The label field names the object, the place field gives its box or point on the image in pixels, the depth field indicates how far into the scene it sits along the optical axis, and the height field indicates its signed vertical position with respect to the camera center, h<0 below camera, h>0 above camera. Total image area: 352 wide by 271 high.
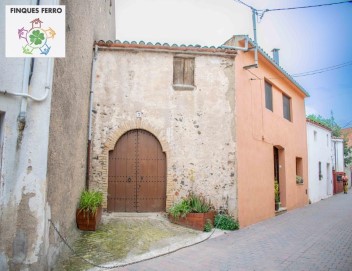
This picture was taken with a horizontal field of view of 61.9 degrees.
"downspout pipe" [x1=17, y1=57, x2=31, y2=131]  4.50 +1.08
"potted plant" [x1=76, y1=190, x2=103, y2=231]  6.62 -1.05
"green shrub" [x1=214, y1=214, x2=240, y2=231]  8.10 -1.51
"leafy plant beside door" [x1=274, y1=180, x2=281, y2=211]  11.61 -1.11
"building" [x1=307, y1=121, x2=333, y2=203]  16.62 +0.50
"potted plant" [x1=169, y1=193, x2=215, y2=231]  7.74 -1.23
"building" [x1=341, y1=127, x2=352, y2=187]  30.19 -0.15
